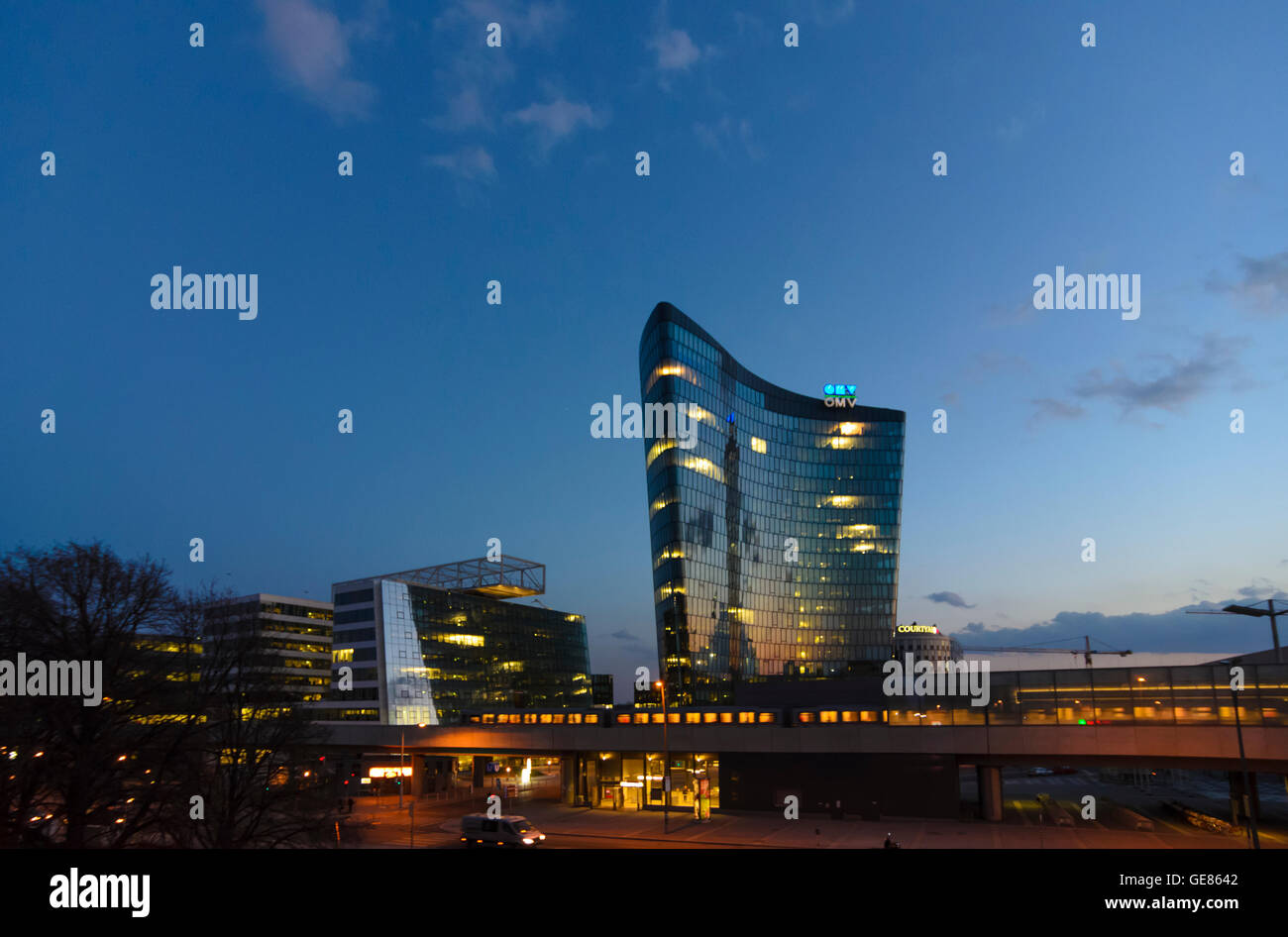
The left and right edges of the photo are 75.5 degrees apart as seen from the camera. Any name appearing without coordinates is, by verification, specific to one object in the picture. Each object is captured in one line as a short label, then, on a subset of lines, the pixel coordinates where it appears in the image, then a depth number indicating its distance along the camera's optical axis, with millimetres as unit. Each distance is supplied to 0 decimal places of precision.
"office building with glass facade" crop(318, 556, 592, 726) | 120688
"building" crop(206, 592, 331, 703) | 157000
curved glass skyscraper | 127312
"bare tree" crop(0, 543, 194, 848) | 25984
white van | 41812
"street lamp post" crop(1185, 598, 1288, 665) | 80631
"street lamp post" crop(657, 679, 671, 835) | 50319
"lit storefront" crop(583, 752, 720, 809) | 62719
